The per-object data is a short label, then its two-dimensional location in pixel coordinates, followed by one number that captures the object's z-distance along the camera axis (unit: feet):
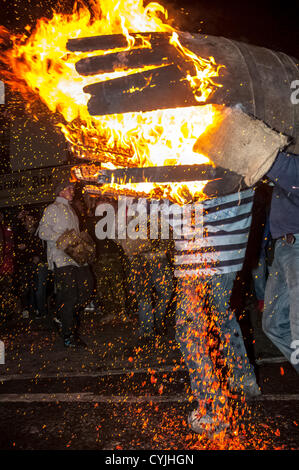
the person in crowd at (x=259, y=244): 21.30
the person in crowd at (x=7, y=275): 25.43
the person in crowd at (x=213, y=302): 9.72
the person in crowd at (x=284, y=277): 8.48
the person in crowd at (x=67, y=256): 18.17
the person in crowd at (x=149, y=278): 18.86
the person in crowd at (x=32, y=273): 27.32
